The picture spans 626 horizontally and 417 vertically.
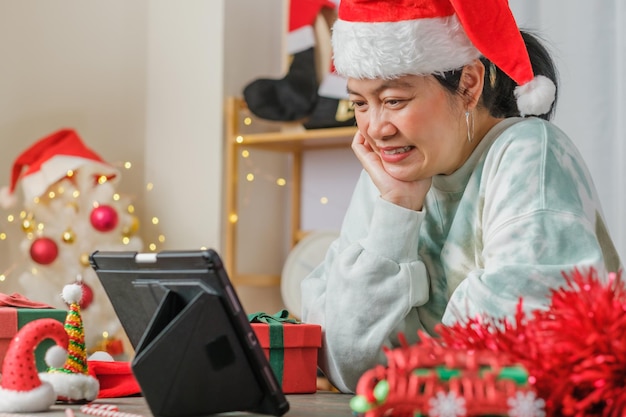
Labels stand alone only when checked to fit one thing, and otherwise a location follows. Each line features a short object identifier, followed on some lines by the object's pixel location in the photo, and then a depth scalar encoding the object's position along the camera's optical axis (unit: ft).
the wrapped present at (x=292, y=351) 7.01
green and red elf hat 6.56
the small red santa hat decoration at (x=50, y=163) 13.31
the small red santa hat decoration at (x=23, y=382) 6.26
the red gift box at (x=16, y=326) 7.11
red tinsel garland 5.40
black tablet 5.95
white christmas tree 13.12
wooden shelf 13.96
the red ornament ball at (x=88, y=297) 12.89
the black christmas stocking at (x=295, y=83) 13.84
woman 7.23
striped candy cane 6.20
